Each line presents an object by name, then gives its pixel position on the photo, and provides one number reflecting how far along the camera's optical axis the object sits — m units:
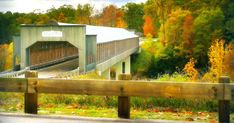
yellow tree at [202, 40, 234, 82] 35.00
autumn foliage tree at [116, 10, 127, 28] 91.72
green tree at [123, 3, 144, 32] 96.06
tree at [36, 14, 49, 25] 59.88
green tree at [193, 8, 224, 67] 50.00
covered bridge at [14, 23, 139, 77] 31.33
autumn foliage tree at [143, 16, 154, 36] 73.12
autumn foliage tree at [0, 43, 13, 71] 46.86
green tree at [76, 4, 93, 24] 81.00
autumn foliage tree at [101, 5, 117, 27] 92.88
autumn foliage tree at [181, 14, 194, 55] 51.97
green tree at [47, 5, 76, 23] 75.12
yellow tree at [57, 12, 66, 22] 75.00
